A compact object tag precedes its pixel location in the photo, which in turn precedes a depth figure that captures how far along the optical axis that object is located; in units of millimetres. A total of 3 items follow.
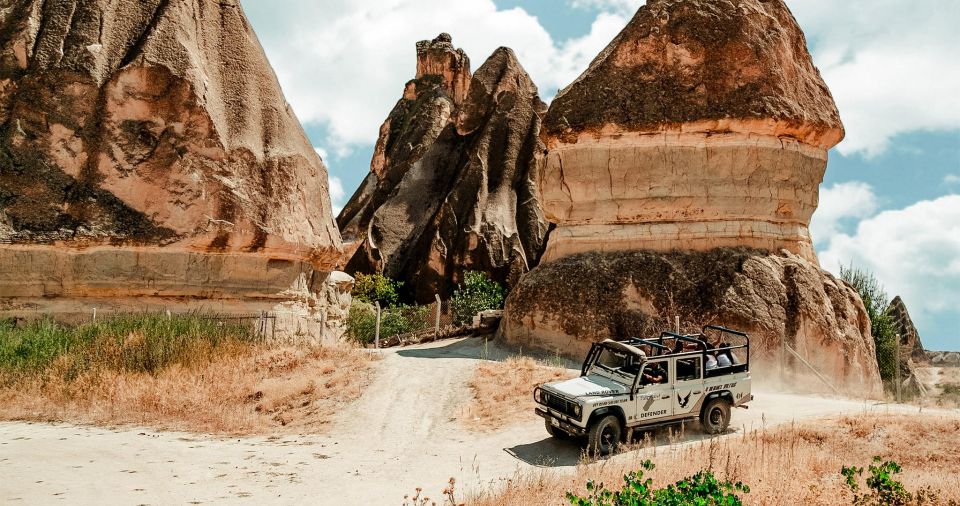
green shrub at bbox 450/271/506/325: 25195
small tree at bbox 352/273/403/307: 30875
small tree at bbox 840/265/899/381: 24273
